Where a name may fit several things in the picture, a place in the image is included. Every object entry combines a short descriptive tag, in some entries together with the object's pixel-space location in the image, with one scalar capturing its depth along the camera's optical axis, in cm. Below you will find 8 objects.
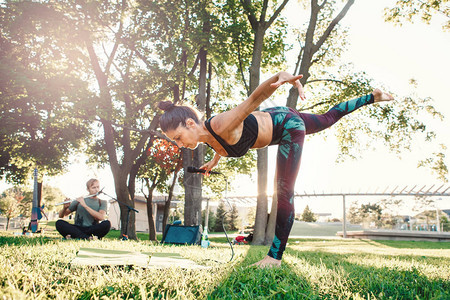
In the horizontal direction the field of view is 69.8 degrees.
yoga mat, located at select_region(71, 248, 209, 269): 224
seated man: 654
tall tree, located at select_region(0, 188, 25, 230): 2708
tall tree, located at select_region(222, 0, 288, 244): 1056
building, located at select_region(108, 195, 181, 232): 4066
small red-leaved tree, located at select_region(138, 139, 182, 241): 1672
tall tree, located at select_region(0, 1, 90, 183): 1199
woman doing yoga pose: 264
